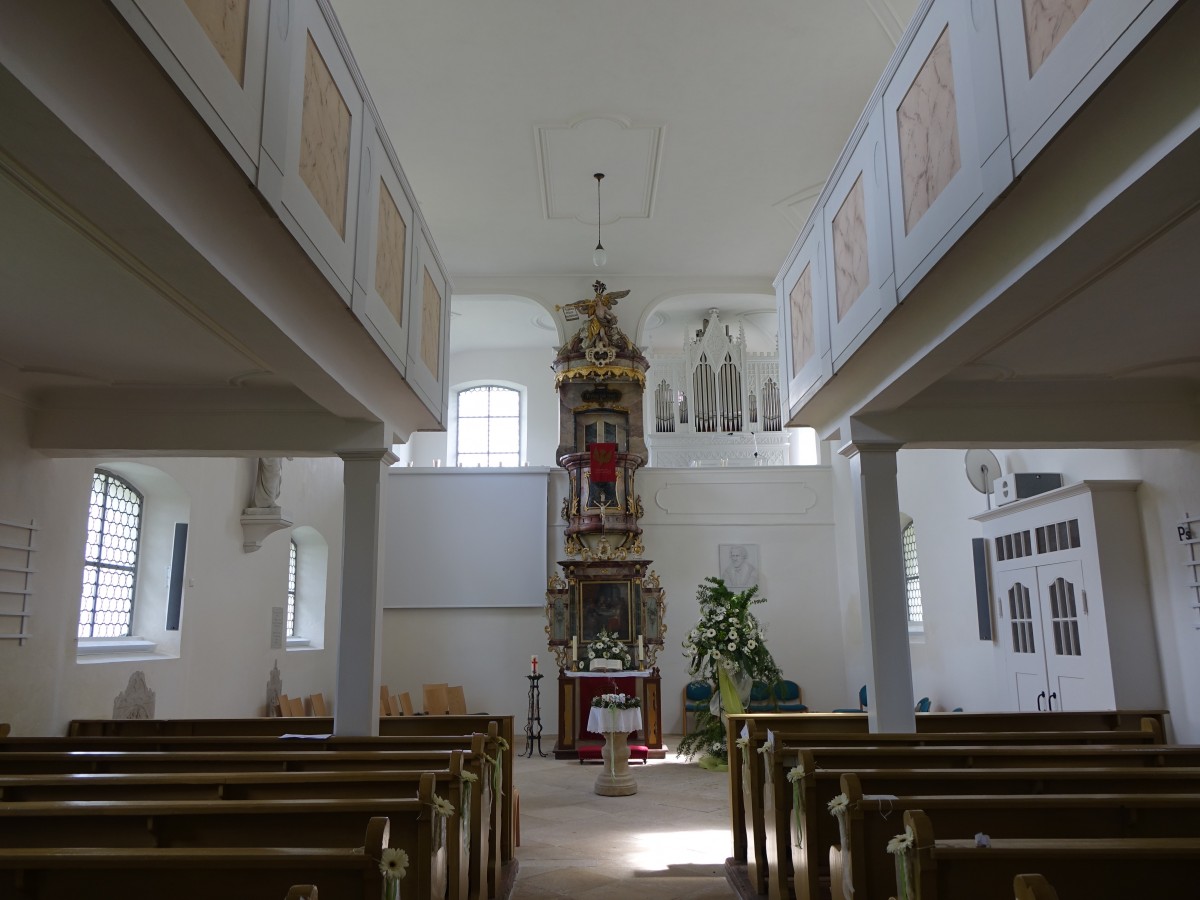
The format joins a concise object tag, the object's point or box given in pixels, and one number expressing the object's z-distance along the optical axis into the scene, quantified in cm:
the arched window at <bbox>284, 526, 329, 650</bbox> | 1149
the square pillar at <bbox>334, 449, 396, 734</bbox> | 612
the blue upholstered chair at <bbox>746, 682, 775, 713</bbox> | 1278
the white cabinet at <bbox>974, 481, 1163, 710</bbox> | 691
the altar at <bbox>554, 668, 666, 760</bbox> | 1159
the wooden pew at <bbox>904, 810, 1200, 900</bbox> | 262
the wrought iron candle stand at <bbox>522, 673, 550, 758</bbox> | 1187
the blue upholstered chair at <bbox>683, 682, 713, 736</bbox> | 1302
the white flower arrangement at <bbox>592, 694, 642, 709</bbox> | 903
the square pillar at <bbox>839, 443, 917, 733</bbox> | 600
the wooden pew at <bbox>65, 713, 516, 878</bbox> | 639
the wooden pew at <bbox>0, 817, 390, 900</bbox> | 260
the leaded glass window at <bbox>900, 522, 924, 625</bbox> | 1188
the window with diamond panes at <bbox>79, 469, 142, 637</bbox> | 729
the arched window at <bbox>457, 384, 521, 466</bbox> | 1634
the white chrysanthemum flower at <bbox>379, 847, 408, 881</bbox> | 262
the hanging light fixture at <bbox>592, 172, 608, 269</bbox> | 1234
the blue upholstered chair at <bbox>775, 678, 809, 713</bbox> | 1283
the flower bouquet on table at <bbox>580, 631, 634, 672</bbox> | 1180
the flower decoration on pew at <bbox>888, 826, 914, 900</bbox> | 271
